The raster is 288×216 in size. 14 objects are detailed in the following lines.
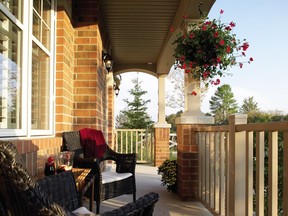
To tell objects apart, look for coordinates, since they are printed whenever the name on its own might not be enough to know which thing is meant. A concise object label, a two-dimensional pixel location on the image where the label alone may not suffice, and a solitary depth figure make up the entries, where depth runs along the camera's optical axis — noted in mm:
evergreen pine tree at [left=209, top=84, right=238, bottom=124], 19833
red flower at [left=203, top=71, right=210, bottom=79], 2464
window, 1502
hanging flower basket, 2349
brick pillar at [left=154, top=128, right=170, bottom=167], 5395
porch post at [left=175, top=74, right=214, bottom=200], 2770
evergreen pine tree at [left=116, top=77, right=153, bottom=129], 12053
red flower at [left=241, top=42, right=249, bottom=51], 2389
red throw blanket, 2577
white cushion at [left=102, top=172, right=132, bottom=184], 2251
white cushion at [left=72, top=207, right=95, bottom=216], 1207
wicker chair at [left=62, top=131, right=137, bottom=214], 2143
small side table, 1783
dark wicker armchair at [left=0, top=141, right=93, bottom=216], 726
